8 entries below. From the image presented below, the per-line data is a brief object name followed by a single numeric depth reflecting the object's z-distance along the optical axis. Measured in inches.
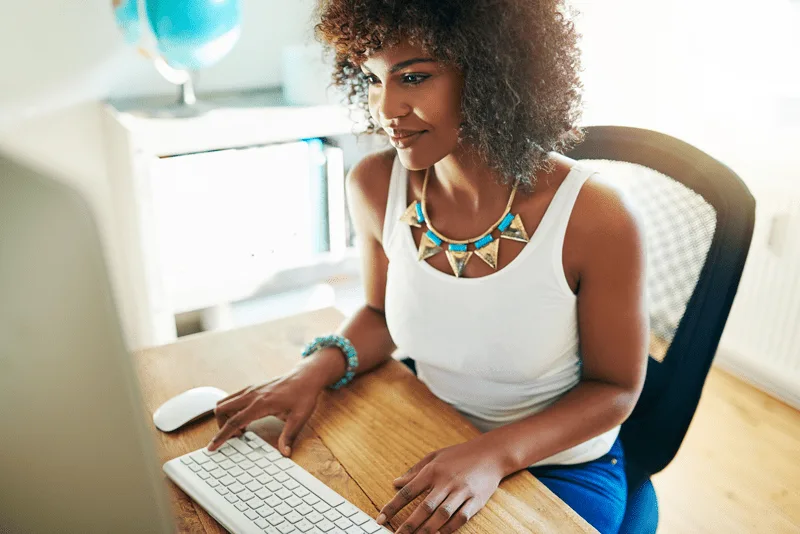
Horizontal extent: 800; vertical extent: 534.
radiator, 84.5
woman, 38.9
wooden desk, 32.6
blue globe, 68.4
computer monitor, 9.3
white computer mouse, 38.8
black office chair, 39.0
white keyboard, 31.7
